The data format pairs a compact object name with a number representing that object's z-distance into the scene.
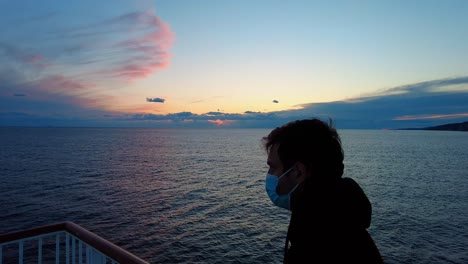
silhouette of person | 1.32
